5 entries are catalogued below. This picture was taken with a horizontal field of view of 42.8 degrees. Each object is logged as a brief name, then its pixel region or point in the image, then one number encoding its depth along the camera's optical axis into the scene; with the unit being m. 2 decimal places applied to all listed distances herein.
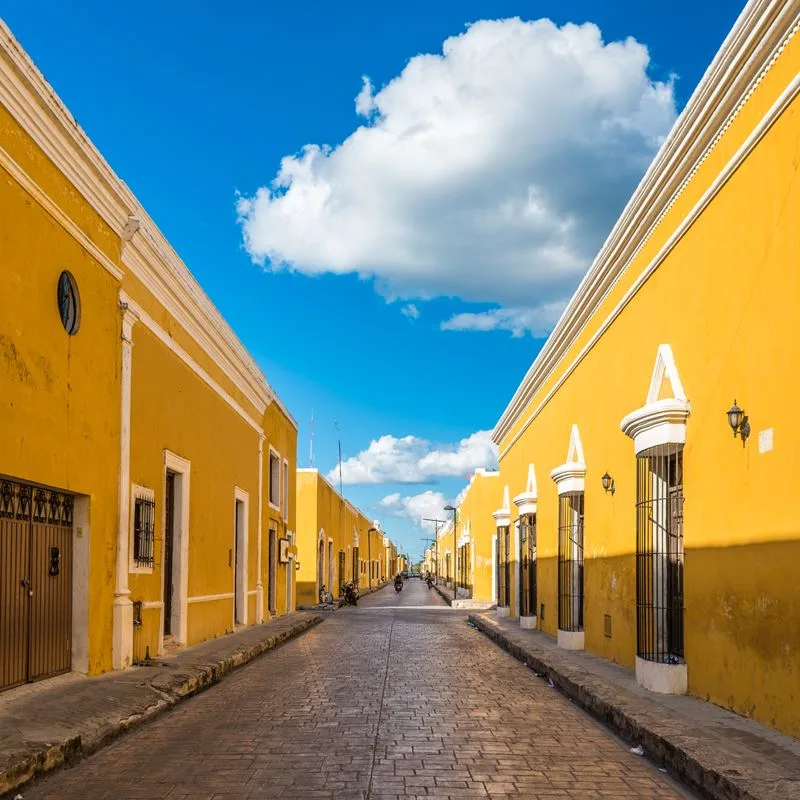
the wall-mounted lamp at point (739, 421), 8.16
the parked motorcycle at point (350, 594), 38.31
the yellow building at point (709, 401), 7.46
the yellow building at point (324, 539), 36.31
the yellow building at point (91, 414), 8.76
